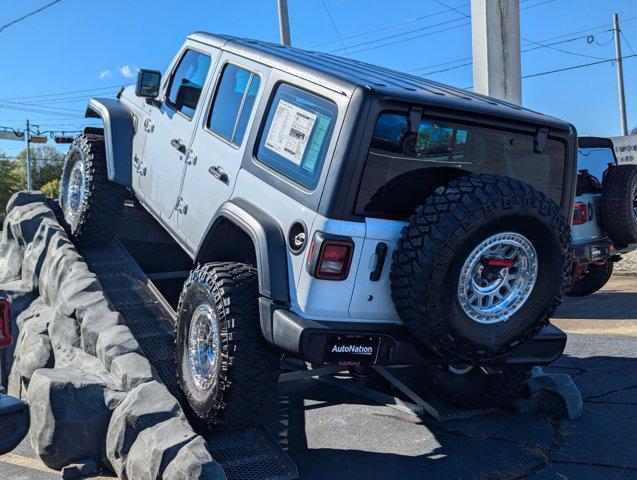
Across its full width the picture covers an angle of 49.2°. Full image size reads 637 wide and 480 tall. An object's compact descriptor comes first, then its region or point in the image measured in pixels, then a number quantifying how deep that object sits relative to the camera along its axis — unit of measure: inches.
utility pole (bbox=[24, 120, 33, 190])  2645.9
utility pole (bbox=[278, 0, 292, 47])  623.8
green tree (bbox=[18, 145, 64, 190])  3654.0
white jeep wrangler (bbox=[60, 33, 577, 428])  136.1
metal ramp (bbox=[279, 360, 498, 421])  189.5
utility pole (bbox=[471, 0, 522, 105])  300.8
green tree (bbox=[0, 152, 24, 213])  3105.3
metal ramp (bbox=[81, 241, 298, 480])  149.4
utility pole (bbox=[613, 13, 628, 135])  1315.2
